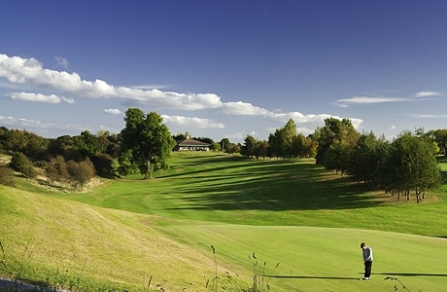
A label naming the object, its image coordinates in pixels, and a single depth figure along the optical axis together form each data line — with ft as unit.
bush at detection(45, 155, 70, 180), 164.62
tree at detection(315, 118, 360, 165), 230.83
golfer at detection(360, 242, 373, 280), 43.75
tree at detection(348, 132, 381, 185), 152.46
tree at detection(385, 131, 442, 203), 130.52
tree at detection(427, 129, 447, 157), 343.05
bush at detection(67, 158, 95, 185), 166.11
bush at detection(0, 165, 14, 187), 116.67
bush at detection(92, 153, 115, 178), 217.15
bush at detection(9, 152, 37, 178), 160.66
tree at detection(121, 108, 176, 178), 214.90
